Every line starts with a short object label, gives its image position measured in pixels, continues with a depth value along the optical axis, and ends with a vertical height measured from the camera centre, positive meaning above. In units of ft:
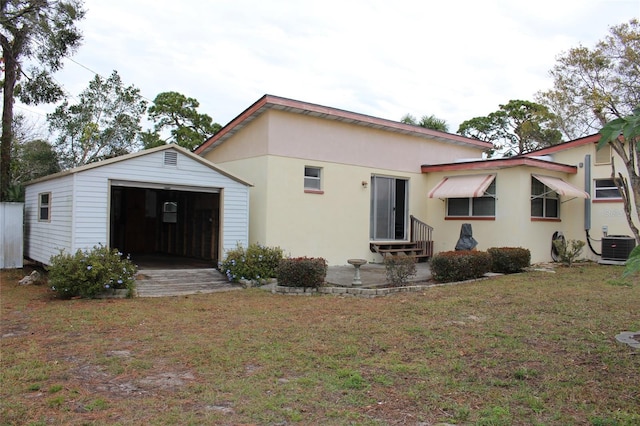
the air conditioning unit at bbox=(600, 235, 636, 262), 49.49 -2.66
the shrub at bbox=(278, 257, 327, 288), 32.83 -3.84
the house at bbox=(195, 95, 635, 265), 43.04 +3.15
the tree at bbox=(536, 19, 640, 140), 61.05 +18.99
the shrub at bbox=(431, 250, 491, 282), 37.93 -3.74
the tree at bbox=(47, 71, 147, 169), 69.62 +13.60
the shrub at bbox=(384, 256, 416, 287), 34.73 -3.65
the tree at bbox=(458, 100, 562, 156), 107.14 +21.45
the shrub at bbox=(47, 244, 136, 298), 29.84 -3.80
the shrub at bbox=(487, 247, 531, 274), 42.57 -3.53
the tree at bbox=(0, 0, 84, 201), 48.14 +18.23
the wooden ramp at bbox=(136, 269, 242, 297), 33.22 -4.99
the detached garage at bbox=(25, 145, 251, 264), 33.06 +0.47
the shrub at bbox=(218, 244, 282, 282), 36.83 -3.73
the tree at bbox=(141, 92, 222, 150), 98.78 +19.99
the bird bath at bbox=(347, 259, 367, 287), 34.14 -4.17
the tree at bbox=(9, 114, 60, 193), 62.85 +7.57
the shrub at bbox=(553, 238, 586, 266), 47.47 -3.05
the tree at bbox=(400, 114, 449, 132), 87.09 +17.72
